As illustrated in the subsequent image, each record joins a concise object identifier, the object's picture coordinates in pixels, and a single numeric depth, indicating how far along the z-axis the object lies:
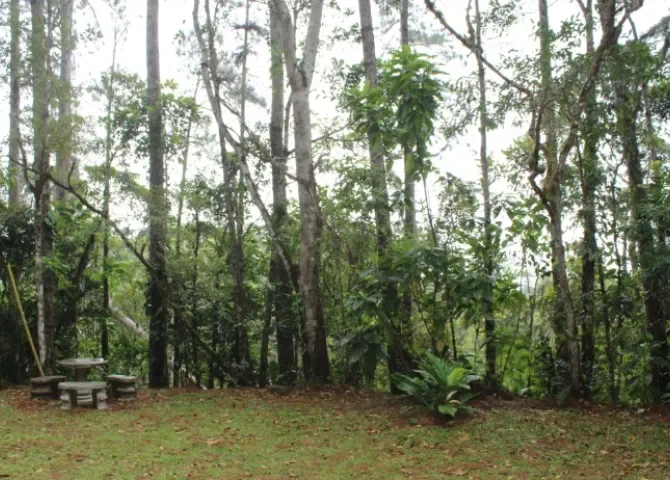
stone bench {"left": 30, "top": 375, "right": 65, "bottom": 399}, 9.34
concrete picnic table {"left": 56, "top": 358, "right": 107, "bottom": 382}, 9.15
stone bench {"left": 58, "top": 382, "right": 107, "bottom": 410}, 8.69
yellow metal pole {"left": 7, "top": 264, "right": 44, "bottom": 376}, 9.94
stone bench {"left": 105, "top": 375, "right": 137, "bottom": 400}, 9.28
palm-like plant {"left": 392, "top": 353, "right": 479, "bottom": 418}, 7.68
